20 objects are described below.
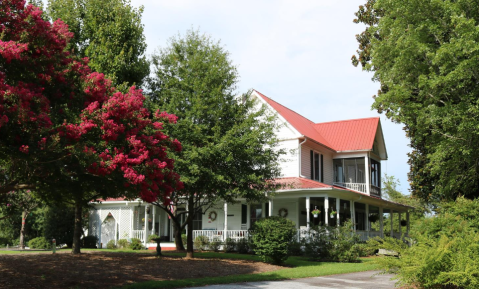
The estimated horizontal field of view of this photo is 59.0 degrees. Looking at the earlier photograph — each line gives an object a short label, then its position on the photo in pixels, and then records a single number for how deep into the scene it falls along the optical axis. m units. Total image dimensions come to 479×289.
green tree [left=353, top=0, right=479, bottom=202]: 15.98
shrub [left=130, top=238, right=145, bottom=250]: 26.25
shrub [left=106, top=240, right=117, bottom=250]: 27.66
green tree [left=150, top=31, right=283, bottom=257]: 16.83
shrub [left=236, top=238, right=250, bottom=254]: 23.11
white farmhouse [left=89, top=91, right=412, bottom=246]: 25.81
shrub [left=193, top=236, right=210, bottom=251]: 25.11
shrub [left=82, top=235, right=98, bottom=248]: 28.41
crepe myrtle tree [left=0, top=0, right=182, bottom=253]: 8.12
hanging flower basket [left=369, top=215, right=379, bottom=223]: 35.12
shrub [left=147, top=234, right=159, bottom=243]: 27.17
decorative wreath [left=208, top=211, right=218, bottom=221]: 28.26
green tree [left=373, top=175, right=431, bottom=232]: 45.84
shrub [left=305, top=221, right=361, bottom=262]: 19.67
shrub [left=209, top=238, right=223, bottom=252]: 24.41
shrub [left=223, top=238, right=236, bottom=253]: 23.80
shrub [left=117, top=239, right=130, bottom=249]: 27.16
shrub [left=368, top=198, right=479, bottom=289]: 8.62
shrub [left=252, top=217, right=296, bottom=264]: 16.91
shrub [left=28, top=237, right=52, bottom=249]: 26.44
